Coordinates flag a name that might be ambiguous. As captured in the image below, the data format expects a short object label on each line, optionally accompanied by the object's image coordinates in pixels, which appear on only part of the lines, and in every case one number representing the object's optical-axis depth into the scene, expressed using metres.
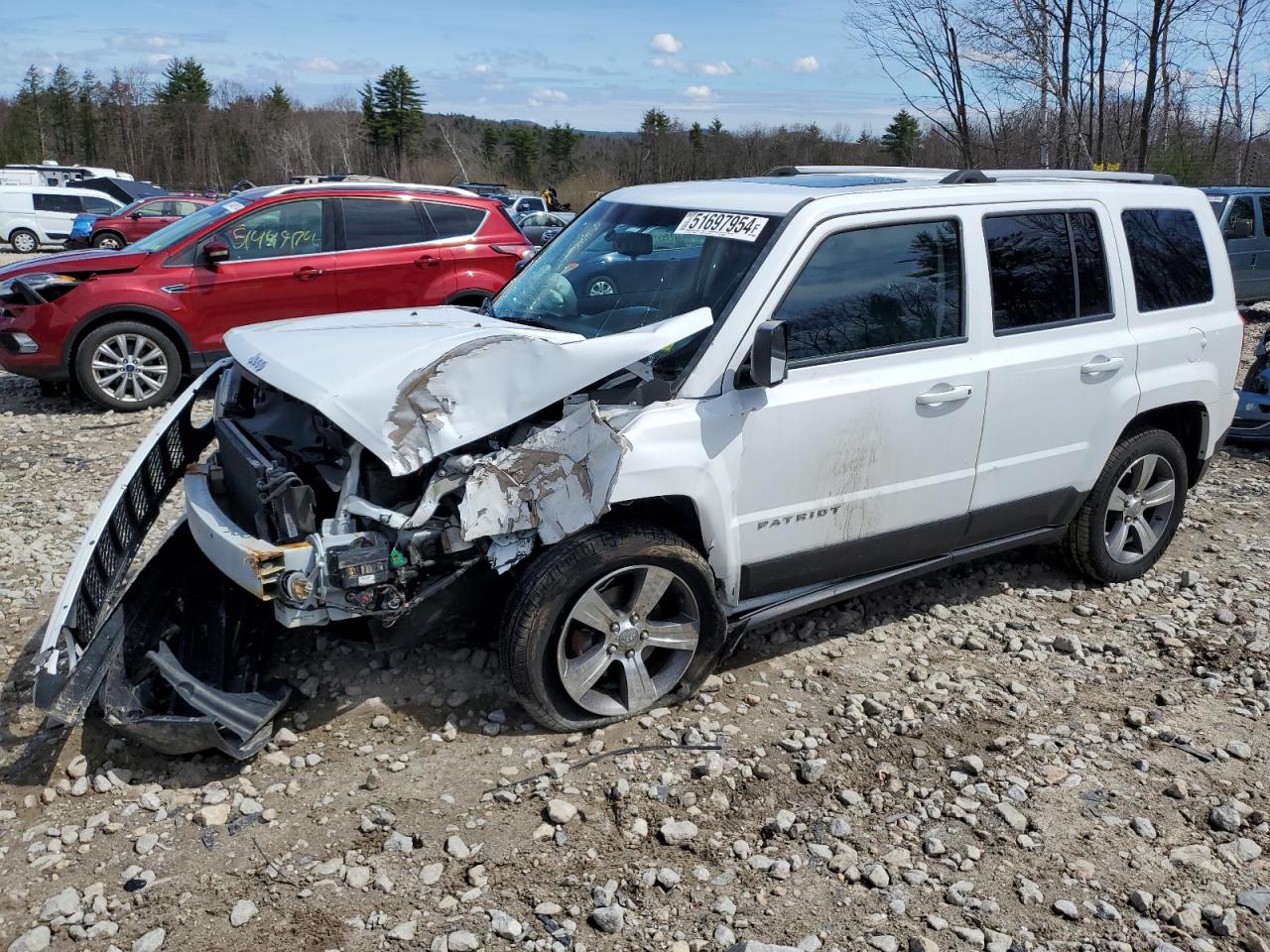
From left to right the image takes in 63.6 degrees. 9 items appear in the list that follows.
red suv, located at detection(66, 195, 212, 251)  24.45
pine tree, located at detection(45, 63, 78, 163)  76.88
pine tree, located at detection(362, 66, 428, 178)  85.44
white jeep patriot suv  3.40
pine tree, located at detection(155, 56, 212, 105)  82.12
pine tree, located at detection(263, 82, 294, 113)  85.36
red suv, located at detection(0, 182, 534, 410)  8.43
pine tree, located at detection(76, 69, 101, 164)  76.88
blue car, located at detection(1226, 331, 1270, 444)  7.68
